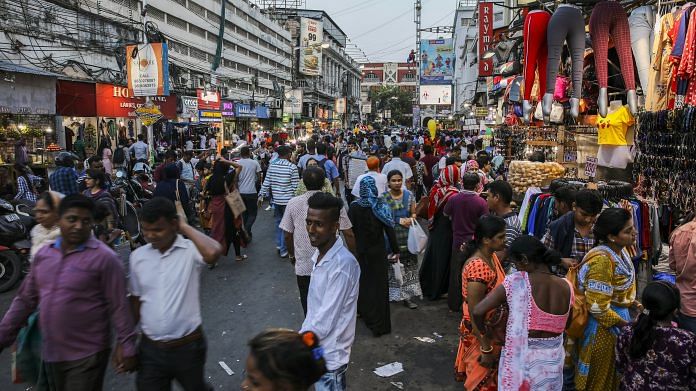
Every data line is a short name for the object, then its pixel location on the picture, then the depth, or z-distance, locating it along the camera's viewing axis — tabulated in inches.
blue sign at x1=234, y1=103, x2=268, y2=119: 1459.8
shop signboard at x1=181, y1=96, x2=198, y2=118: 920.0
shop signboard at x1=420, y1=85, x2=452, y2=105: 2085.4
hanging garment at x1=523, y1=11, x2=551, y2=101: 247.9
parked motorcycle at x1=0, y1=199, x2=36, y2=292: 279.6
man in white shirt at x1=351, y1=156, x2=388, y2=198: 270.2
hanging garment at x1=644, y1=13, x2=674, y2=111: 205.2
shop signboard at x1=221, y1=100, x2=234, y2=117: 1338.6
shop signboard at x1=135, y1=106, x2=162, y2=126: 646.5
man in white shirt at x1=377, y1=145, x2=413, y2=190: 354.6
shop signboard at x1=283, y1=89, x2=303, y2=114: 1456.9
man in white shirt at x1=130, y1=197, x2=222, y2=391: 119.1
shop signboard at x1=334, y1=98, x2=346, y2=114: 2684.5
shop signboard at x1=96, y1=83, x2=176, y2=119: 691.4
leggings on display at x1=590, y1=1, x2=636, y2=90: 225.1
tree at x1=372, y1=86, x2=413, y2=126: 3255.4
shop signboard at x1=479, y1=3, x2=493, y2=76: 890.1
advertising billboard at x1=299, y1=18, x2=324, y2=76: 2600.9
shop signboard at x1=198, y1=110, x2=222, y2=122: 1055.2
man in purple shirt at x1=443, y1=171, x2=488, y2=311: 234.7
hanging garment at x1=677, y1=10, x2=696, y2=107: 187.6
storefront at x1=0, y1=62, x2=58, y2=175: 500.4
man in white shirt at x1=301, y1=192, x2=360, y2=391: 109.9
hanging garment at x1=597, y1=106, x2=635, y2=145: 240.2
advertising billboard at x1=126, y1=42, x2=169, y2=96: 658.2
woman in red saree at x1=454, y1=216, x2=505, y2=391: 135.7
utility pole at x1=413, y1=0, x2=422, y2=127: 2780.5
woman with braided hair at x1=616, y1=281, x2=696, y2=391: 110.7
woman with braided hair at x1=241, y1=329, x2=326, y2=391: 73.0
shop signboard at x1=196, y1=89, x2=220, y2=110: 1038.4
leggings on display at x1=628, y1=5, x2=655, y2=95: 226.2
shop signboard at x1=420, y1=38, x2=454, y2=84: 2760.8
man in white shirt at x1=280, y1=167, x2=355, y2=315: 189.2
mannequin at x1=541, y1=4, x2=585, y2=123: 232.2
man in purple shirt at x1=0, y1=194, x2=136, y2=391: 115.4
